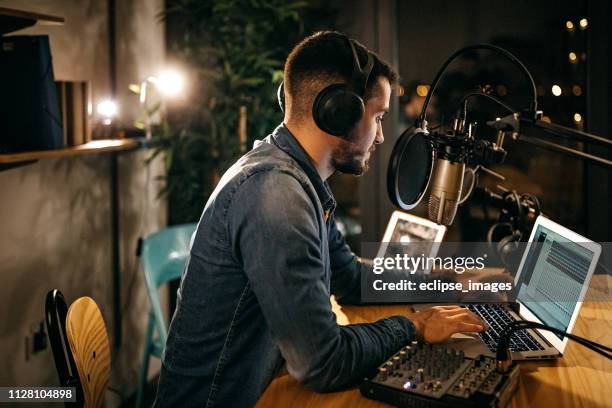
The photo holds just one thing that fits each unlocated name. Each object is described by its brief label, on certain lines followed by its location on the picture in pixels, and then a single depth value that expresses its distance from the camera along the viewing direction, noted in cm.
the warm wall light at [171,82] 297
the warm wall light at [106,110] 256
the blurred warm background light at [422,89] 306
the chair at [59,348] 131
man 120
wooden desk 122
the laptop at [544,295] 142
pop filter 146
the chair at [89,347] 135
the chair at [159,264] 246
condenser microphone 153
